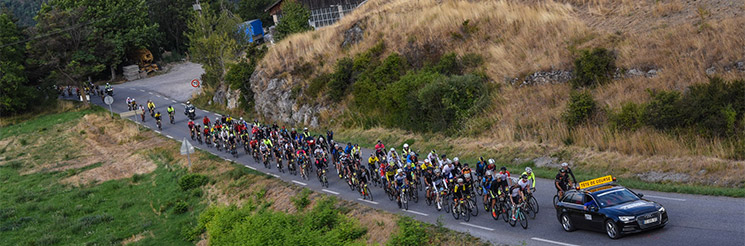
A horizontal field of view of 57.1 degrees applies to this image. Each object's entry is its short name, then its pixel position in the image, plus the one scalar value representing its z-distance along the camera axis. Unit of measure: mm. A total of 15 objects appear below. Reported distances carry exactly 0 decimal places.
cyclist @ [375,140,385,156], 29214
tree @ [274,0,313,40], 65375
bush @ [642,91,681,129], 27375
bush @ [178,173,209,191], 36188
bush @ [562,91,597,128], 31234
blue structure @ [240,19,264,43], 91294
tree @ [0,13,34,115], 67125
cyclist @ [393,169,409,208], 25281
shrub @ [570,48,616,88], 33969
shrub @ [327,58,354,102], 48188
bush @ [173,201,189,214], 33281
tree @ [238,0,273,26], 103981
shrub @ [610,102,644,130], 28562
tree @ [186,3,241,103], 62531
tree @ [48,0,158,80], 86625
